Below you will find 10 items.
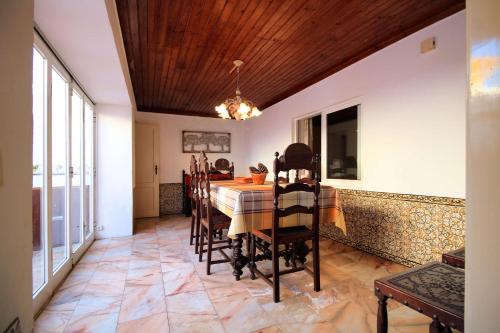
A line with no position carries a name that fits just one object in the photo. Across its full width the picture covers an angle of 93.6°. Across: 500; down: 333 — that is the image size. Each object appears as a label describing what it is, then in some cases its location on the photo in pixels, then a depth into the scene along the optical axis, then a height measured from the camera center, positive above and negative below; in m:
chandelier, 3.13 +0.78
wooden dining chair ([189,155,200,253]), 3.02 -0.43
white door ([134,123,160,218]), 5.11 -0.12
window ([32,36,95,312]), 1.88 -0.08
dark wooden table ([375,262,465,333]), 0.90 -0.55
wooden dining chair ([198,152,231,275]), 2.37 -0.59
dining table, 1.91 -0.38
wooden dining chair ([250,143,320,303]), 1.87 -0.39
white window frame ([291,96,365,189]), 3.01 +0.39
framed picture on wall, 5.64 +0.59
